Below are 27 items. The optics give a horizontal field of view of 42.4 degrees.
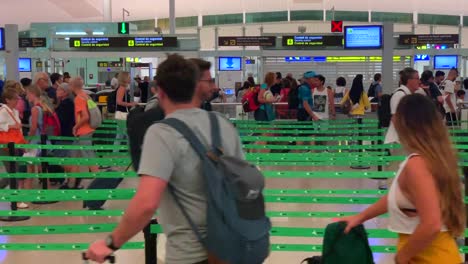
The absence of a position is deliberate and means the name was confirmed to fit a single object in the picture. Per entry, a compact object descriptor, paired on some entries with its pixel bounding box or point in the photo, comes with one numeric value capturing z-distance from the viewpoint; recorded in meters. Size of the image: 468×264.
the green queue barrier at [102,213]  4.49
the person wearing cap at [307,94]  11.21
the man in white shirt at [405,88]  7.24
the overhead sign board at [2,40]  15.85
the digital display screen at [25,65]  25.59
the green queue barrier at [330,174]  5.23
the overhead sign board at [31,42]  21.50
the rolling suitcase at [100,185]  7.22
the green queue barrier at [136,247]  4.25
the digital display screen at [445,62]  26.17
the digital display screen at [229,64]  23.53
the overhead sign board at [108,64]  25.18
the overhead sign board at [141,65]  19.70
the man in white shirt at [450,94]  13.34
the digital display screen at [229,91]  23.23
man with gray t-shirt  2.26
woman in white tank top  2.47
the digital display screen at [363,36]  14.52
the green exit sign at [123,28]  22.25
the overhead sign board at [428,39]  22.46
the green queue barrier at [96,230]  4.17
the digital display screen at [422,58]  29.44
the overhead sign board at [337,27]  21.02
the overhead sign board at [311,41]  17.92
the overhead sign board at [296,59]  20.18
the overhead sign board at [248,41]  20.78
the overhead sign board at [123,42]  17.56
